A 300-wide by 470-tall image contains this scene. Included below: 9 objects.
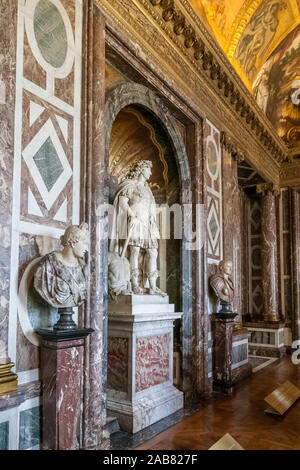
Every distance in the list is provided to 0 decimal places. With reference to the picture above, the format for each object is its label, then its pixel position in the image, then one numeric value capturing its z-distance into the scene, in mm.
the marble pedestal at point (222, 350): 6500
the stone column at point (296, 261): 11234
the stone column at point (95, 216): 3754
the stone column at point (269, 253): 11016
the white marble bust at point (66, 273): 3170
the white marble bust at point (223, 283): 6570
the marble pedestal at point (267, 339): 10412
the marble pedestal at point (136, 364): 4730
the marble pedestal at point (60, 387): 3072
